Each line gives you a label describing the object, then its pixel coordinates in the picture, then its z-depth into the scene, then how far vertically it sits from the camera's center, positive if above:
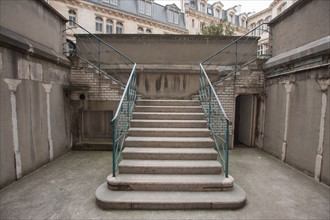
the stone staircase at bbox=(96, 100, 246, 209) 2.79 -1.45
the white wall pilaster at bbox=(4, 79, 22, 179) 3.60 -0.53
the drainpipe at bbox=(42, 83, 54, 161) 4.78 -0.77
